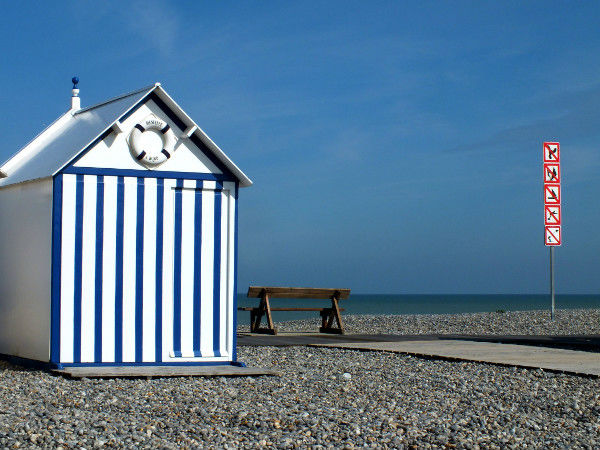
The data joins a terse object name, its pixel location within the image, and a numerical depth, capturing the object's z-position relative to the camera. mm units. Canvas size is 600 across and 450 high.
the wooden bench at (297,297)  15191
